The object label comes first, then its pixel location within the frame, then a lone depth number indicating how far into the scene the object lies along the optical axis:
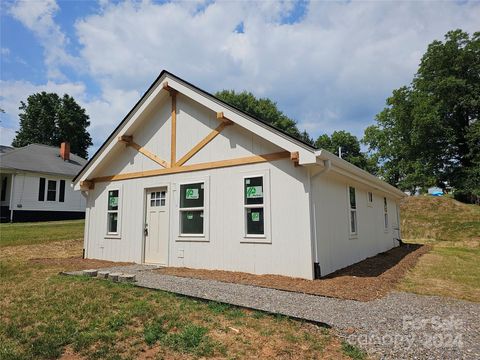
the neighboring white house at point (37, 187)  22.04
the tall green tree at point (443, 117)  29.53
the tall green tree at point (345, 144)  48.68
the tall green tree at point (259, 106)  40.94
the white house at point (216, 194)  7.38
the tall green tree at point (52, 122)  45.06
